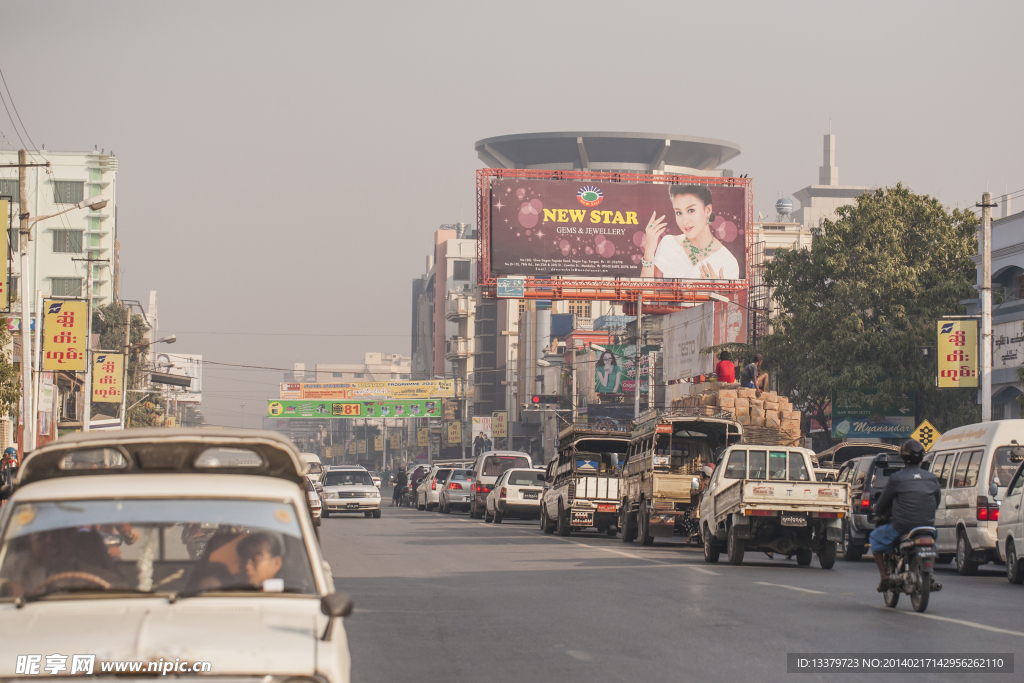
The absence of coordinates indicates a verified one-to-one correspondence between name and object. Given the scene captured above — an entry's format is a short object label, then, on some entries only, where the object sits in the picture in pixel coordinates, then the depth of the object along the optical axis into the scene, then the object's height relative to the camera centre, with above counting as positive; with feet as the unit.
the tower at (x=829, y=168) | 584.40 +101.24
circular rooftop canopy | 522.47 +96.94
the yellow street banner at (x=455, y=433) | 426.92 -16.55
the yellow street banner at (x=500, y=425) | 359.46 -11.56
